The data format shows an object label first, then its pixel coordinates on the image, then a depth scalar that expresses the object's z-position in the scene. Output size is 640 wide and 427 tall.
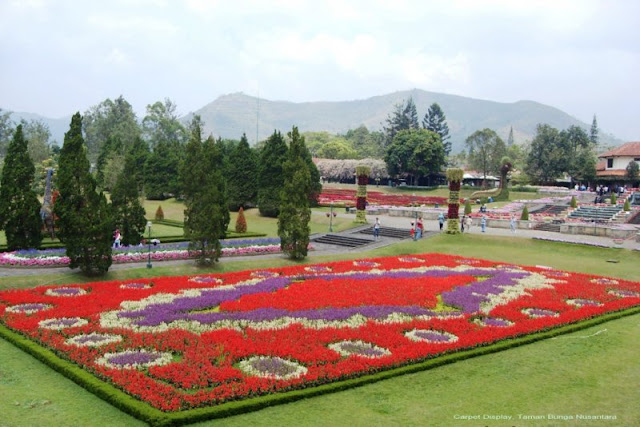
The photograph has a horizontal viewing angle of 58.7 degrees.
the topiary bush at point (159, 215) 45.56
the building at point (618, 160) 75.44
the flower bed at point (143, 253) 24.80
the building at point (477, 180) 91.86
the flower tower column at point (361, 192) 44.81
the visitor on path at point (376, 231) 38.19
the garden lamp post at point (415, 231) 37.63
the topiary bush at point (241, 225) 38.19
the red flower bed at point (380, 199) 62.92
